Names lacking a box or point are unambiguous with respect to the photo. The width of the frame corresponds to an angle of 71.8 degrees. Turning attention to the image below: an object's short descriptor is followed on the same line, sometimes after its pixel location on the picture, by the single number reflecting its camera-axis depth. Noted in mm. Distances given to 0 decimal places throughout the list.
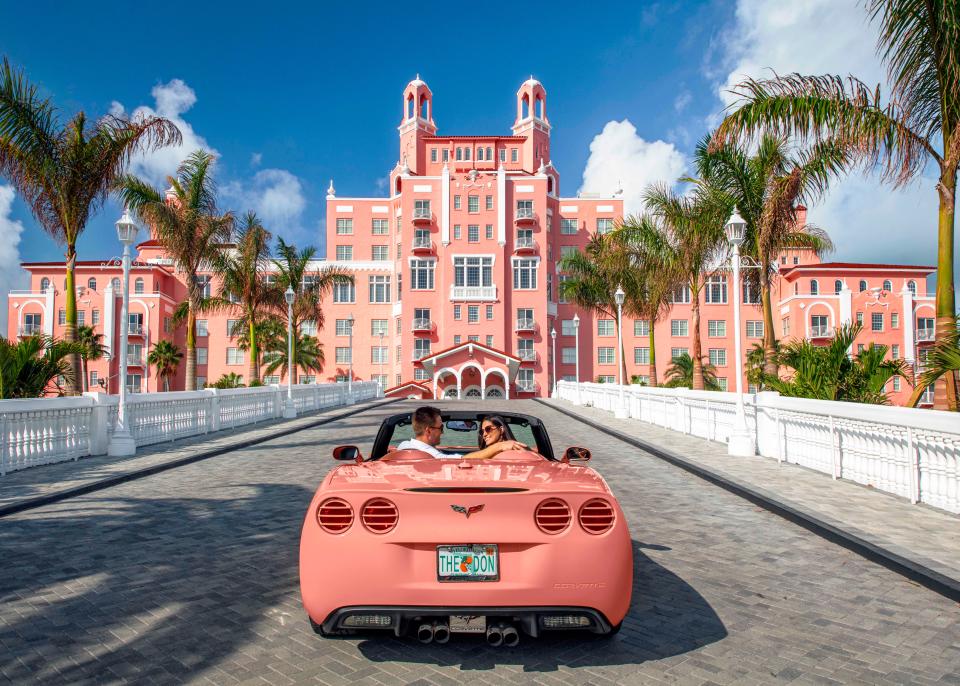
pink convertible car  3182
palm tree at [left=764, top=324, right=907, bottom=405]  12352
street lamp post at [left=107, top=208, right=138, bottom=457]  12953
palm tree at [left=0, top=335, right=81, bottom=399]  12258
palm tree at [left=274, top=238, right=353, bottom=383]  37844
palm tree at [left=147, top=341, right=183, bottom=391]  61625
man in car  4430
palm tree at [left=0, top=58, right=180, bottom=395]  15281
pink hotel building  62094
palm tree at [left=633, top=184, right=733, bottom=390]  21578
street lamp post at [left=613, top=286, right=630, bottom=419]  24562
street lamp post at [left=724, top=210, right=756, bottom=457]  12586
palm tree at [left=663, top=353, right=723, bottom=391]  55838
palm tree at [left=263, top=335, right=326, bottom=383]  58812
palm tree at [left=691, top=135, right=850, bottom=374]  17969
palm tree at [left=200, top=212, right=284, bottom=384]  30609
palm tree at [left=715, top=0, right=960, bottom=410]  9758
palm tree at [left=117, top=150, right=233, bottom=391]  24078
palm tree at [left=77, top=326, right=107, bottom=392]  52559
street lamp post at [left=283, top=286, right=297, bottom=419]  25375
